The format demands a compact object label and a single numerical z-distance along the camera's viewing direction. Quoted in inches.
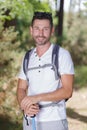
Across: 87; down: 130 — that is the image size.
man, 138.1
